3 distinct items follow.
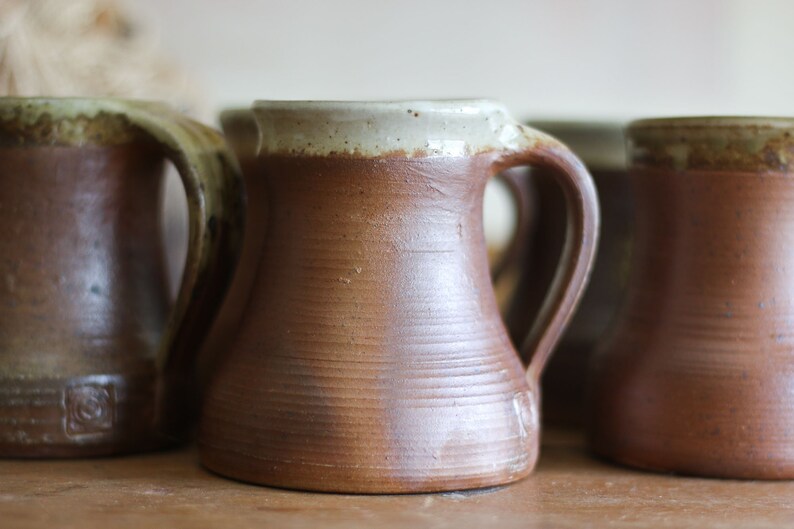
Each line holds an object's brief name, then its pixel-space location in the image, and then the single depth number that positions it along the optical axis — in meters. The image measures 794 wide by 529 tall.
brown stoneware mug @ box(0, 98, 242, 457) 0.57
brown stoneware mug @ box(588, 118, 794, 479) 0.56
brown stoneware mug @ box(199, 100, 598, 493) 0.54
